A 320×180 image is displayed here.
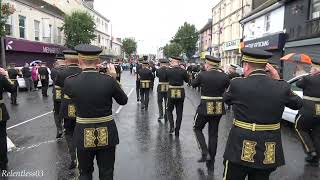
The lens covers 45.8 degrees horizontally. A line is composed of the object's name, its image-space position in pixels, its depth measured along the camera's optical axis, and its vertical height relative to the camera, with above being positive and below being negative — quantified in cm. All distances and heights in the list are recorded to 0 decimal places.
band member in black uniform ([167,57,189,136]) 908 -65
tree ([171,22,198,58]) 7164 +400
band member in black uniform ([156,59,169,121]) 1166 -92
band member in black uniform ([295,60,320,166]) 682 -100
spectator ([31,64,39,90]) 2303 -106
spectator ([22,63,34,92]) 2191 -114
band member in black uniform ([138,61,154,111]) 1420 -88
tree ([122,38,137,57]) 9625 +332
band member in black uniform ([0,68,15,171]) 607 -97
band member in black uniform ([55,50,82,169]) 649 -83
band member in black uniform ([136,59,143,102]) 1672 -132
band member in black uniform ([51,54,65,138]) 823 -93
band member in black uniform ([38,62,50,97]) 1933 -103
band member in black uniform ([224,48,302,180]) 389 -60
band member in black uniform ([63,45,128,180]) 428 -60
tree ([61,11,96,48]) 4022 +326
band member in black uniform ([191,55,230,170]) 675 -77
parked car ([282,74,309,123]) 1039 -143
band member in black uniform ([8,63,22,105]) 1624 -82
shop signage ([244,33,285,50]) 2445 +135
